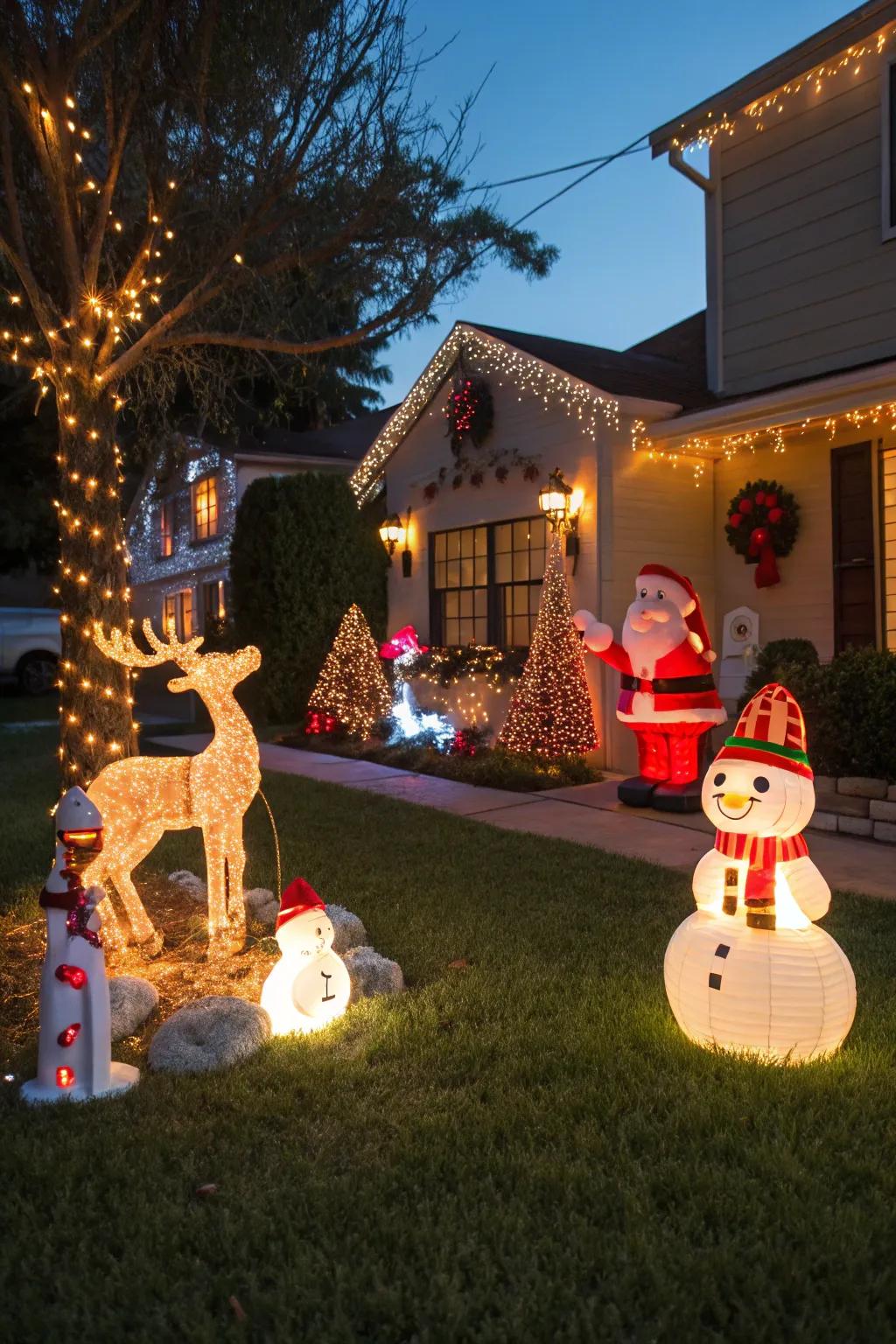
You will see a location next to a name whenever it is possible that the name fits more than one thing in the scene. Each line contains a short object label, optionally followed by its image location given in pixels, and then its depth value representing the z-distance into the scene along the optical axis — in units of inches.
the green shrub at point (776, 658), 339.0
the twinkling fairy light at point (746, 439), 333.1
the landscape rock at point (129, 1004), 156.0
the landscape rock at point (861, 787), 277.1
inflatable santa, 314.5
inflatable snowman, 132.6
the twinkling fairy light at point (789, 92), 341.7
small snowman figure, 152.3
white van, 829.5
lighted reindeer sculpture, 181.9
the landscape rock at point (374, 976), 167.8
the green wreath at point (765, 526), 367.6
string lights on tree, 216.1
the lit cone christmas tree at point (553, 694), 380.2
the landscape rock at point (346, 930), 188.2
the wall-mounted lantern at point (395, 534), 509.4
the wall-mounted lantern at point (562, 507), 393.1
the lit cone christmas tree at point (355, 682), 494.9
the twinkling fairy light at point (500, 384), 394.6
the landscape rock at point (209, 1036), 142.2
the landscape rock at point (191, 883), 231.3
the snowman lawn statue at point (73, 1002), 132.1
